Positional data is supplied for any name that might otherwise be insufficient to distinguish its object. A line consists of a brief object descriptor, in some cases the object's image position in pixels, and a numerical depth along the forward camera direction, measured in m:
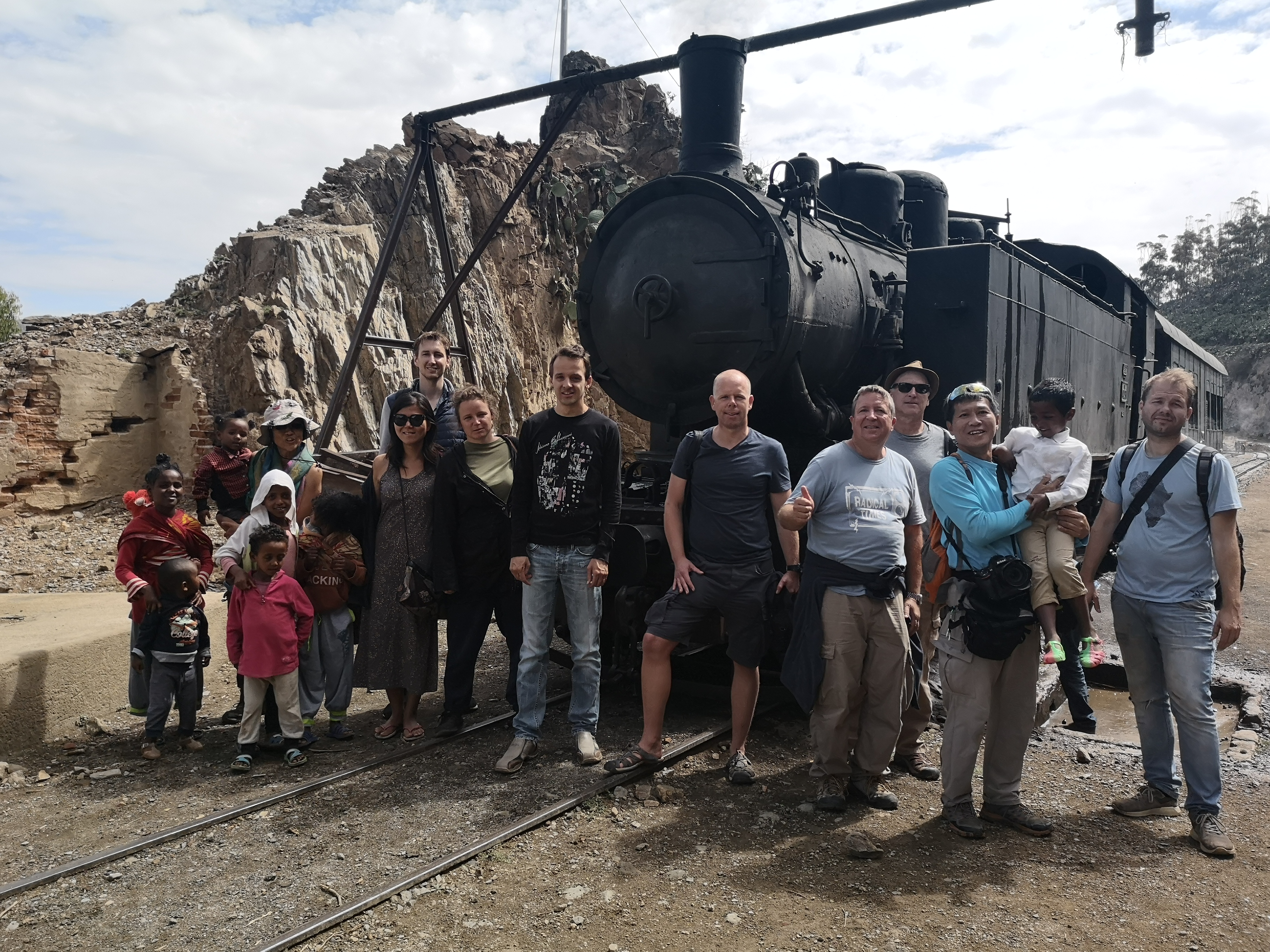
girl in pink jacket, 4.36
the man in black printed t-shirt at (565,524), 4.31
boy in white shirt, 3.49
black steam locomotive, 4.98
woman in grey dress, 4.64
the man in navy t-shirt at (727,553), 4.05
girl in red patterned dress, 4.49
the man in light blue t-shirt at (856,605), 3.74
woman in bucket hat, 4.81
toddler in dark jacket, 4.51
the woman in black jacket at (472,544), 4.54
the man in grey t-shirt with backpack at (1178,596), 3.52
